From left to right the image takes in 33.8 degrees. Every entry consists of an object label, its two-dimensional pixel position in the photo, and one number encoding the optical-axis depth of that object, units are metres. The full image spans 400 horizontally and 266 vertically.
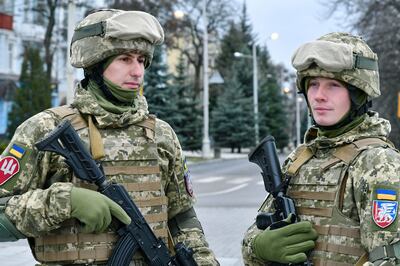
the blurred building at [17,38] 38.06
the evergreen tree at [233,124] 37.47
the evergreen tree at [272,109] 44.75
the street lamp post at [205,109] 30.58
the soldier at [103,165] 2.86
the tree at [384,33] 25.50
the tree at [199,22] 43.82
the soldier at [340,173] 2.66
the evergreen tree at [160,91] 27.48
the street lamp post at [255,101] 37.84
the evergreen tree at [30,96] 29.11
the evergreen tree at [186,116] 29.91
